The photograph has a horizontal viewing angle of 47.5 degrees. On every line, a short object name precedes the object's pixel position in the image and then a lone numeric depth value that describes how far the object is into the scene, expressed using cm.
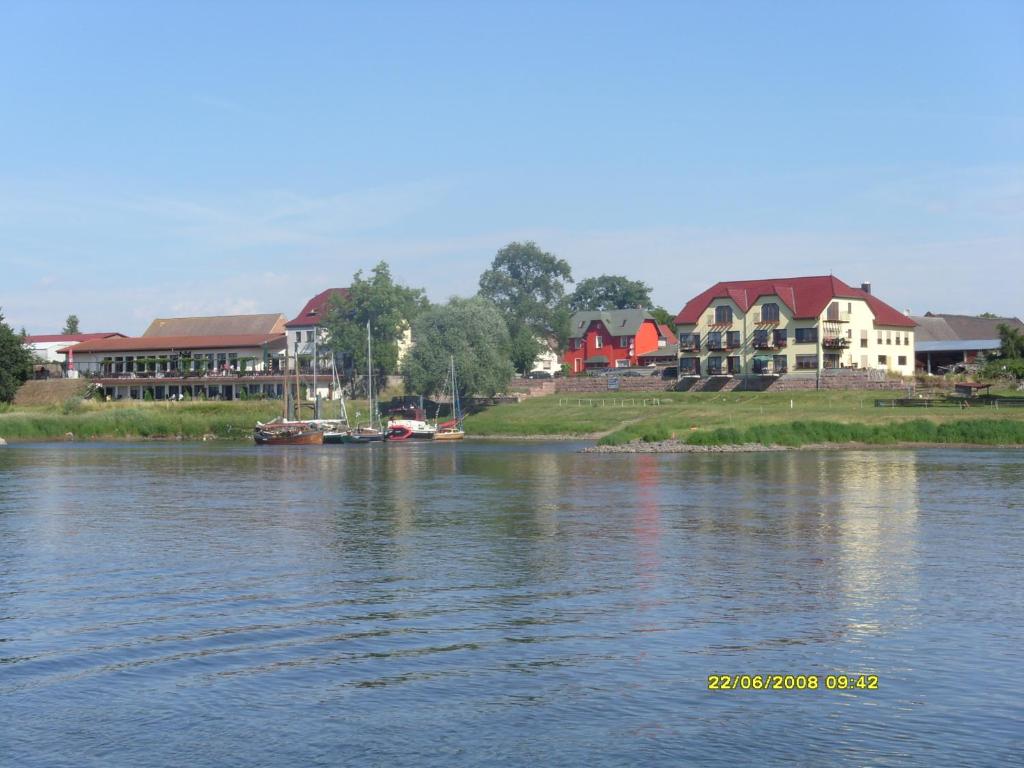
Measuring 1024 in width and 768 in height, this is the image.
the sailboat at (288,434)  10644
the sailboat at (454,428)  10806
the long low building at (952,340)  13488
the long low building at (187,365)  14012
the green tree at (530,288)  16262
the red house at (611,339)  17025
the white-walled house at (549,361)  16700
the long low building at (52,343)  16138
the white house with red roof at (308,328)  14562
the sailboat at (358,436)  10850
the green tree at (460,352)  11788
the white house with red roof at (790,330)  12119
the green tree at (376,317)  13625
